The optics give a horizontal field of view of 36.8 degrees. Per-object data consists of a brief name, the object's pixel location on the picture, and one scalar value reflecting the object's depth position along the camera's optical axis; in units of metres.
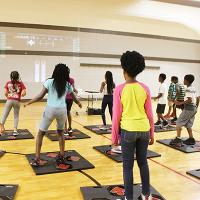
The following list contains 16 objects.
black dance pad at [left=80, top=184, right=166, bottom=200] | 3.14
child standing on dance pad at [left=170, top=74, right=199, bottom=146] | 5.05
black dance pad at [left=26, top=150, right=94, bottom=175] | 3.93
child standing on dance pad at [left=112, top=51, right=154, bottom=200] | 2.64
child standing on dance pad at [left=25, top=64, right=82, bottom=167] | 3.79
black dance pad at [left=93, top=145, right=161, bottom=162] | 4.60
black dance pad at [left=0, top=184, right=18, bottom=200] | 3.08
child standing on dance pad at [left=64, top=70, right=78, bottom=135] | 5.90
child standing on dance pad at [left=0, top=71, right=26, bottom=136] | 5.55
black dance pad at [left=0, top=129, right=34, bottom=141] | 5.68
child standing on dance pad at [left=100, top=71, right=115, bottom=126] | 6.08
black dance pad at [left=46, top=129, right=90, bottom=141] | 5.80
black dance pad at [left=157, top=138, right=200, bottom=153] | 5.14
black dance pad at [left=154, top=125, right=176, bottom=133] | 6.84
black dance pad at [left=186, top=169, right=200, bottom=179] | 3.91
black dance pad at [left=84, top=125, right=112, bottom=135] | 6.47
